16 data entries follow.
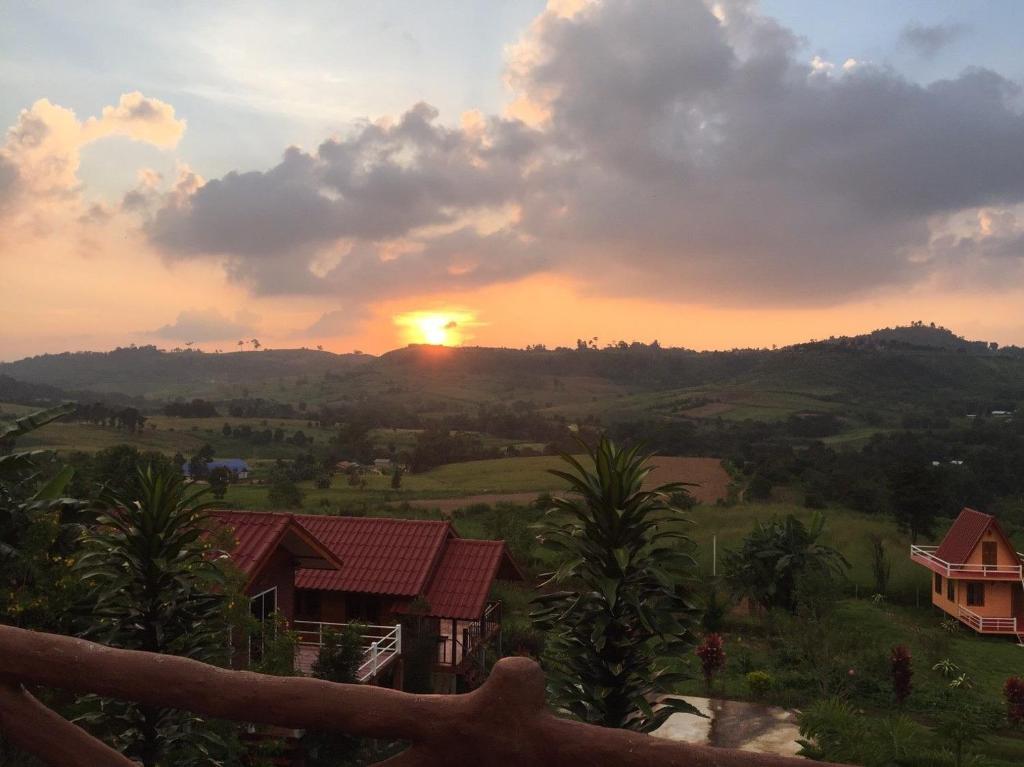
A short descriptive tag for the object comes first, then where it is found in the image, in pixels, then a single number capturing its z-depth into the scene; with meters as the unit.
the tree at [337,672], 12.57
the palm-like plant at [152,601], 6.44
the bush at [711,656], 19.23
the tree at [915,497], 41.12
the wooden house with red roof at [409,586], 18.30
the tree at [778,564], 28.86
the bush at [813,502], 47.56
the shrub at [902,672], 18.88
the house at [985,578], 30.31
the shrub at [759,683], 18.95
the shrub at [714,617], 27.58
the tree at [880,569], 33.81
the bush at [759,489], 50.97
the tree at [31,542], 9.78
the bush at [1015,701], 17.56
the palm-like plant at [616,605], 5.29
